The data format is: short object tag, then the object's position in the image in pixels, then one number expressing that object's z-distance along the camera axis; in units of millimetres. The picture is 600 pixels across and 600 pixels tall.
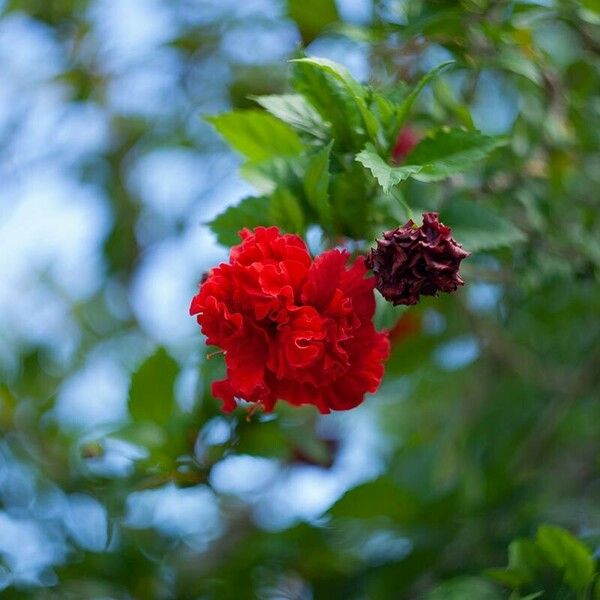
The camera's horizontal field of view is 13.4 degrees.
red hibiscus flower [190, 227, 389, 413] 1093
